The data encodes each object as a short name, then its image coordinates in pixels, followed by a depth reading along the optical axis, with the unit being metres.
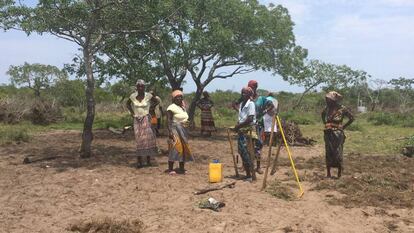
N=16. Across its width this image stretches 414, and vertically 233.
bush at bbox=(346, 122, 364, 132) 18.83
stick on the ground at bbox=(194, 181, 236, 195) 6.96
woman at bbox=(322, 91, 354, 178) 8.11
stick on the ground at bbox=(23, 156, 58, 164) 9.32
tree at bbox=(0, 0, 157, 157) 8.98
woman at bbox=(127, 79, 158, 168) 8.83
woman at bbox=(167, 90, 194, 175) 8.31
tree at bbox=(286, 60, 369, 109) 29.42
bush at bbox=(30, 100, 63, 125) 18.31
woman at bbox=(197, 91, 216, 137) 14.82
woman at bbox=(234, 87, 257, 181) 7.70
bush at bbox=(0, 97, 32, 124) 18.05
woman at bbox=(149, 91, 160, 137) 13.30
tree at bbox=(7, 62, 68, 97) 33.53
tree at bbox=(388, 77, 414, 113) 34.17
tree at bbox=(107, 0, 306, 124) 12.53
